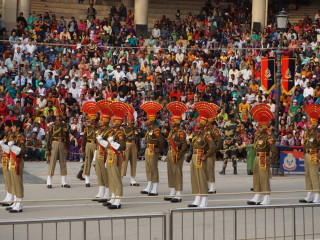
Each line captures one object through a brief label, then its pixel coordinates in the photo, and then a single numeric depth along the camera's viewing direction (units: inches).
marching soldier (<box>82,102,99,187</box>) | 873.5
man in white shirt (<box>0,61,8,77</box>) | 1232.2
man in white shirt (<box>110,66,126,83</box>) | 1304.1
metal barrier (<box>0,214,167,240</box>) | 454.6
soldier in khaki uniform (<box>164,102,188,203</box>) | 789.2
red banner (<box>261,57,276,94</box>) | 1147.3
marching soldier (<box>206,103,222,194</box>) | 762.4
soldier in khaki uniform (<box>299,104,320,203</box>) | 800.3
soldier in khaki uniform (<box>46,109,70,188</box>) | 892.0
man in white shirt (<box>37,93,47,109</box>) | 1188.5
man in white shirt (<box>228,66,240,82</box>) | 1357.0
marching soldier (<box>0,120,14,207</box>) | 735.7
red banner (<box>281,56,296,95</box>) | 1115.9
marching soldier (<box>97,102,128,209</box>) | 754.8
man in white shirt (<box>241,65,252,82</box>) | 1357.2
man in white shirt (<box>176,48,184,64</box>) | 1393.1
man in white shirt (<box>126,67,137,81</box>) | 1312.7
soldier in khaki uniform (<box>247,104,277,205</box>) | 768.9
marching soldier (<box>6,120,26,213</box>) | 729.6
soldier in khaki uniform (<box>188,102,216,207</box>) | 752.3
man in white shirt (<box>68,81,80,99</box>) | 1244.5
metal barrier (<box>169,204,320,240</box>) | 510.0
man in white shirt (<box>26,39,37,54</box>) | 1299.2
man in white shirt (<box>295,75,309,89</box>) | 1313.1
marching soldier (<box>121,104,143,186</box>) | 906.7
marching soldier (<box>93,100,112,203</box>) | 782.5
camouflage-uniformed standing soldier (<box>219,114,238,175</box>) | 1036.5
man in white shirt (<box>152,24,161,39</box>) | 1495.2
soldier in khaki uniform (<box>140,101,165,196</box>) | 829.8
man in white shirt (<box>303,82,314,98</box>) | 1279.5
